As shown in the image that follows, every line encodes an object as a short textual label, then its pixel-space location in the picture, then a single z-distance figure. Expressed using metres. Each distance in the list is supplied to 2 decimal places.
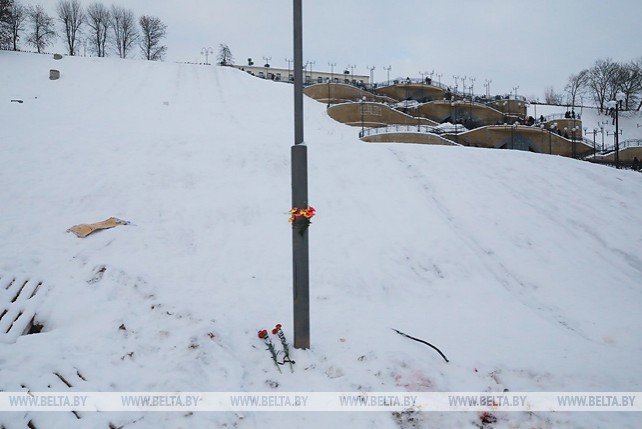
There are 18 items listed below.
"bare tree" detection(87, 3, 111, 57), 68.12
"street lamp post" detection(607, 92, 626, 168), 24.58
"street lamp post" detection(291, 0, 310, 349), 5.37
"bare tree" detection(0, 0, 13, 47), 46.69
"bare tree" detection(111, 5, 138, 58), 70.50
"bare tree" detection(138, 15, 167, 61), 71.31
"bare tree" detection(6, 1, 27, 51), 50.44
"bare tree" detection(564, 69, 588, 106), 83.94
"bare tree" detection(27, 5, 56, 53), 57.72
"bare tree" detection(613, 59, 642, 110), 76.00
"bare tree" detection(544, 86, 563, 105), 96.85
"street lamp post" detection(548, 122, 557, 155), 43.53
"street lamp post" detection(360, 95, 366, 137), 41.77
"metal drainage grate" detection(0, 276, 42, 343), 5.39
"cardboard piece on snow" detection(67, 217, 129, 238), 8.29
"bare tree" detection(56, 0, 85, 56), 66.18
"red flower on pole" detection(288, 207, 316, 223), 5.34
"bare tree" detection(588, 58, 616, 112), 78.62
